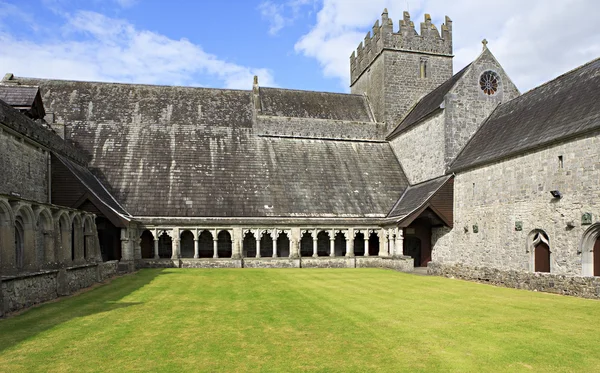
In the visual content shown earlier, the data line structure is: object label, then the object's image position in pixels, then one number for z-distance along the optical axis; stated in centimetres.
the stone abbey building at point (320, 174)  1953
